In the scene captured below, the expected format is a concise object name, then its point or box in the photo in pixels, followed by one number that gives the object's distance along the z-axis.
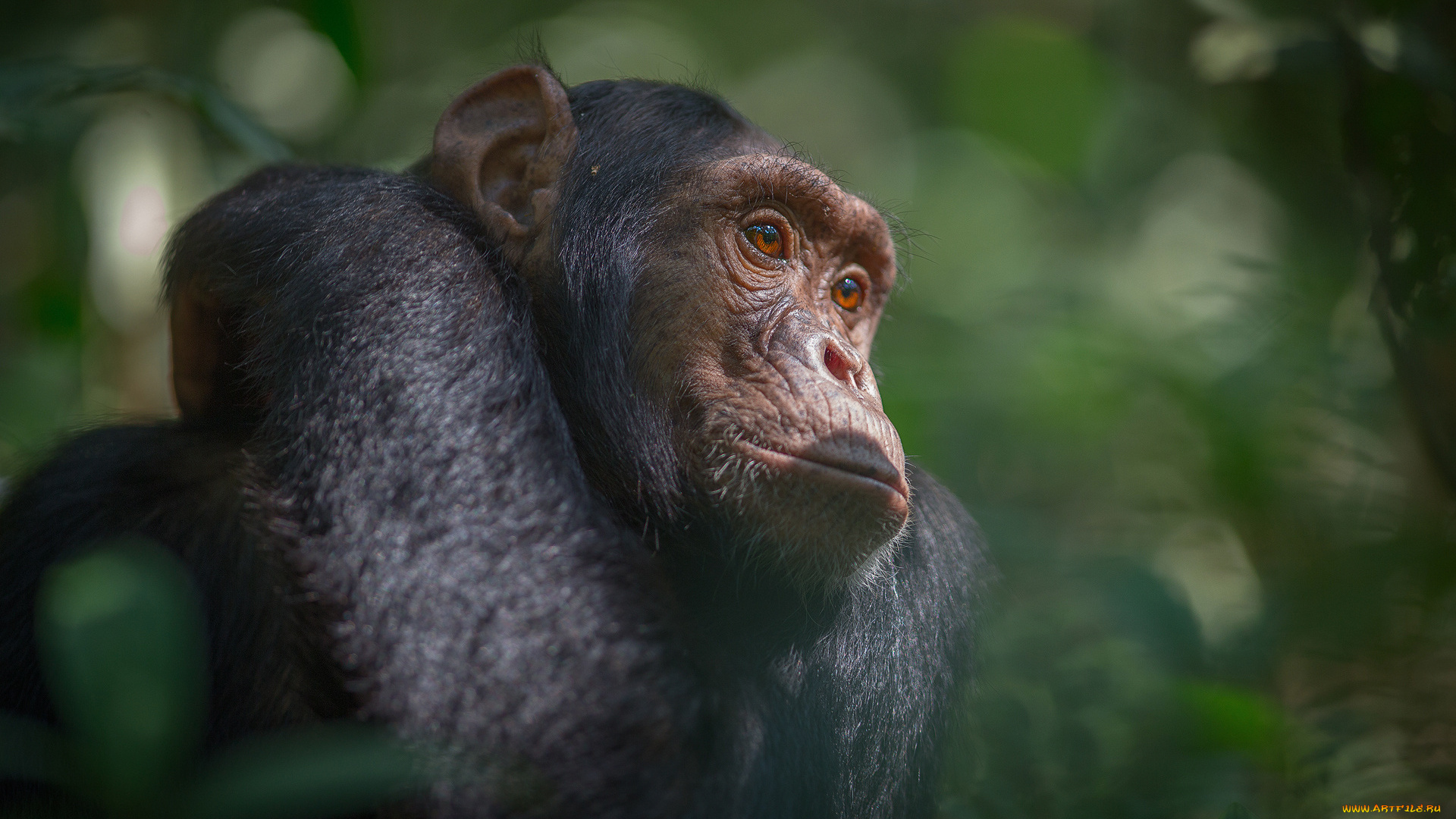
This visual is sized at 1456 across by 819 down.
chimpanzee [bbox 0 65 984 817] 4.92
